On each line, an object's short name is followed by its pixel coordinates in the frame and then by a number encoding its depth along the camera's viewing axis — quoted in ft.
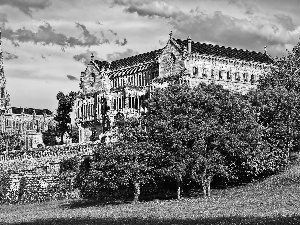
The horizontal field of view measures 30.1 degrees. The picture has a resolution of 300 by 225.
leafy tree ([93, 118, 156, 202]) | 184.03
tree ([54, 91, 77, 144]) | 388.57
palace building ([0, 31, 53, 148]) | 615.98
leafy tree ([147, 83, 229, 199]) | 175.42
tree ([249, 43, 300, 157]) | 207.62
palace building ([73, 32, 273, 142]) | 328.49
